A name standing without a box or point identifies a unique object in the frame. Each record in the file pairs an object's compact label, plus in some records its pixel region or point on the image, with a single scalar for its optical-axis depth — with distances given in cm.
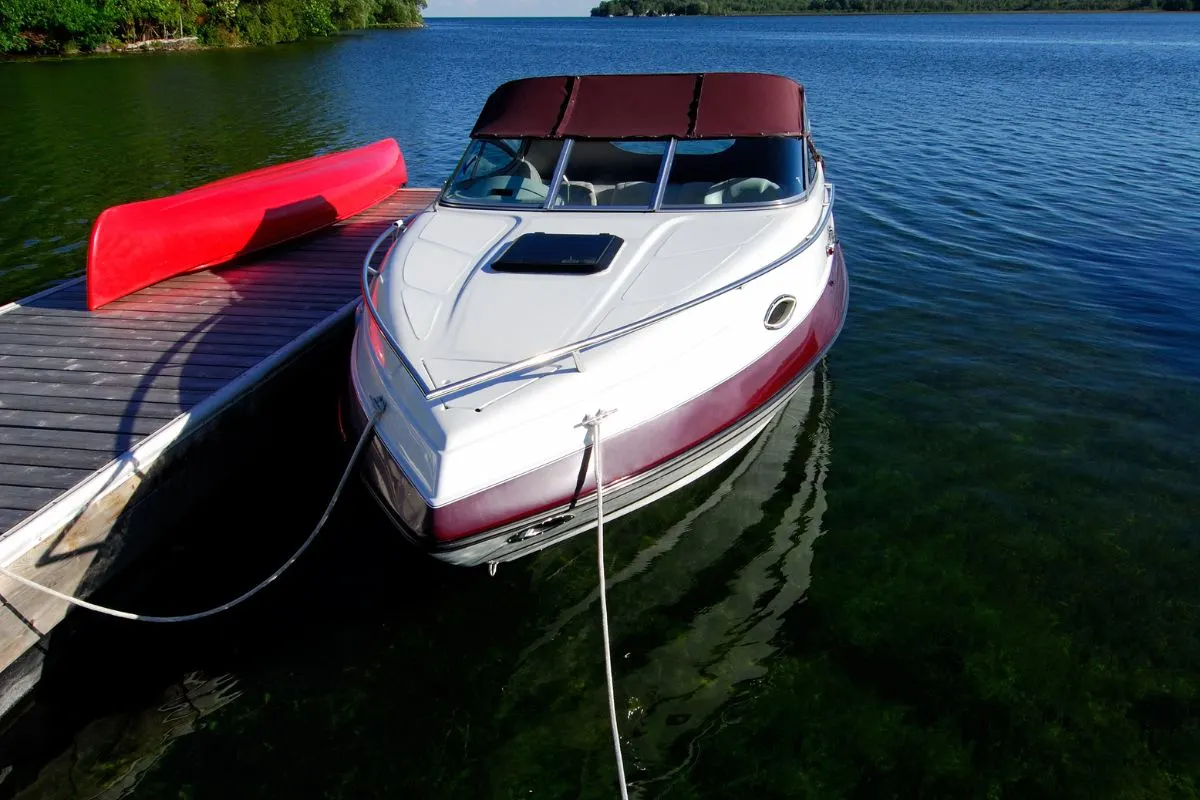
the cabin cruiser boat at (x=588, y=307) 460
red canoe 816
